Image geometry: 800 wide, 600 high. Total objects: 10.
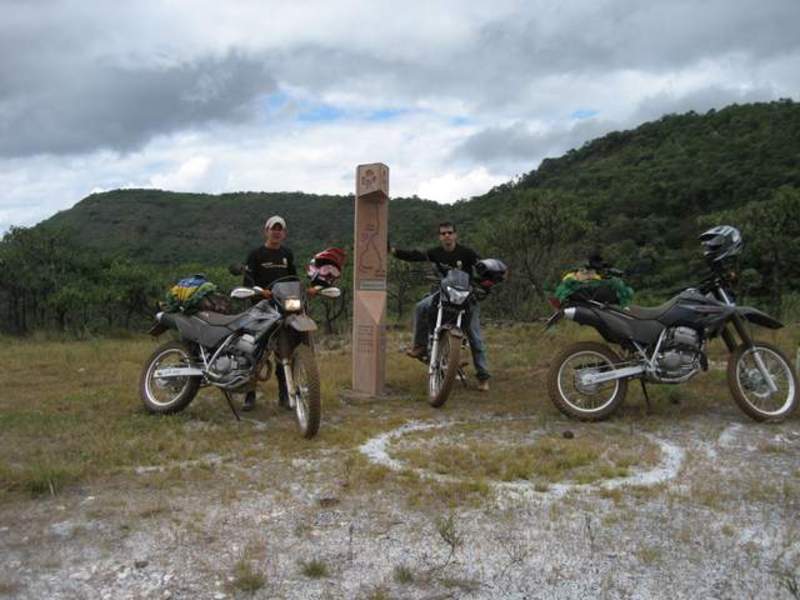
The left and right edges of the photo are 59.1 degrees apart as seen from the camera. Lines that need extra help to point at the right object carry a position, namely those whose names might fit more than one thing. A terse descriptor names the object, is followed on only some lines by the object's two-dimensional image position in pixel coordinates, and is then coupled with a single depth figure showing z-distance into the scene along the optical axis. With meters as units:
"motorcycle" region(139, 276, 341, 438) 5.43
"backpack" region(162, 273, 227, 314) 6.14
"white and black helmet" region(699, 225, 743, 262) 5.71
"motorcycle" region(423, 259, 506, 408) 6.34
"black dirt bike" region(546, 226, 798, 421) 5.60
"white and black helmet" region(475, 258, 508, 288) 7.08
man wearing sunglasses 7.18
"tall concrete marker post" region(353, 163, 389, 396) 7.33
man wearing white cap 6.45
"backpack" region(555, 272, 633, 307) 5.87
